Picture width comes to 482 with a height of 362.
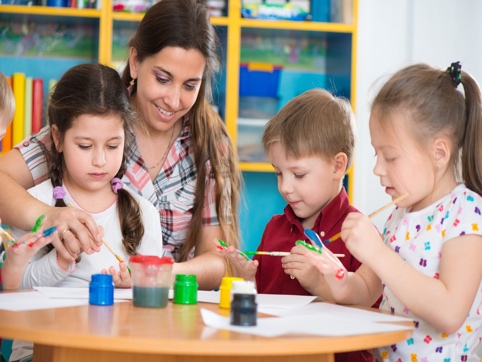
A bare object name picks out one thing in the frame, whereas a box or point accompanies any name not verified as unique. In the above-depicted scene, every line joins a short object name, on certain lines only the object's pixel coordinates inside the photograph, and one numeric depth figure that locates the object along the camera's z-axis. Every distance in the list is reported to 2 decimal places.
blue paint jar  1.47
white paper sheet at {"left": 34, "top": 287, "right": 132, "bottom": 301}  1.53
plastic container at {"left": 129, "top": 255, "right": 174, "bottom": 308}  1.46
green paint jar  1.51
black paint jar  1.34
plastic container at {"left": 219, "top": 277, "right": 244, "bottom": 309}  1.48
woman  1.96
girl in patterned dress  1.46
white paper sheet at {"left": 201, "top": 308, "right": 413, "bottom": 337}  1.31
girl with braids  1.80
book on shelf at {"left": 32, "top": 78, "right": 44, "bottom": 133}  2.75
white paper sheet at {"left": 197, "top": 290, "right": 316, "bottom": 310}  1.50
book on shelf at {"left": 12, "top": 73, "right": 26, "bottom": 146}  2.71
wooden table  1.24
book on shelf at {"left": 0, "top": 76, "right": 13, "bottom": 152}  2.70
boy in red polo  1.82
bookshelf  2.77
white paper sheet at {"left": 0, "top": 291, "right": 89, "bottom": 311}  1.42
